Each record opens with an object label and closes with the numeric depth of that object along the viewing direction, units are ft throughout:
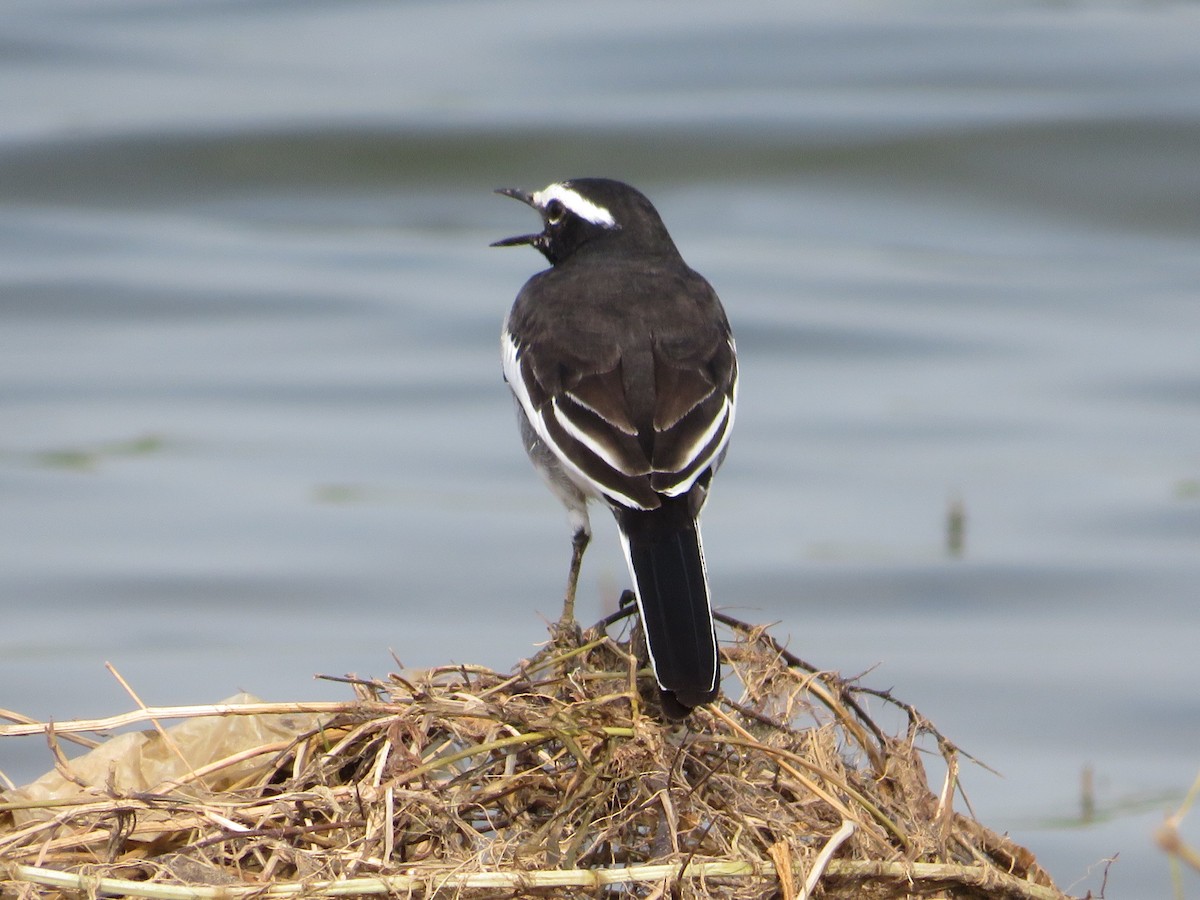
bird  34.01
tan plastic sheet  31.50
